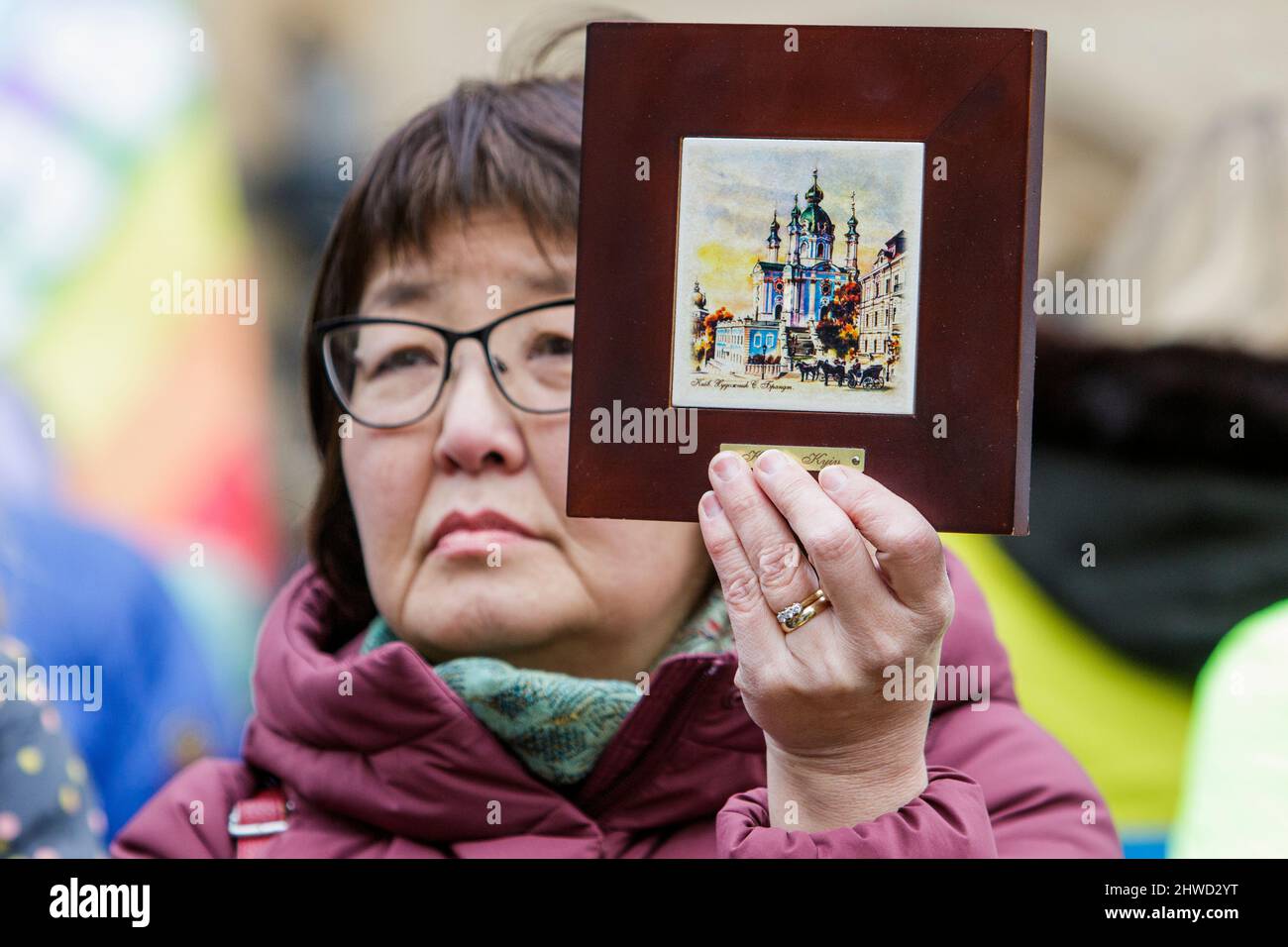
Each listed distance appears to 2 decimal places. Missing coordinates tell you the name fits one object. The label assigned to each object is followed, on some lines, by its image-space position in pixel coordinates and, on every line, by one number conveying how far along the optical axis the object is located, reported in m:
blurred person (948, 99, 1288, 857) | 2.03
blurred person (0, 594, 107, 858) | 1.32
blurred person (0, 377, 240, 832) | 1.81
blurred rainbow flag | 2.45
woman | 1.31
